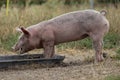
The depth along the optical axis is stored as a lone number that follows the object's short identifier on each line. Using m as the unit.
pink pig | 15.39
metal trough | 14.41
